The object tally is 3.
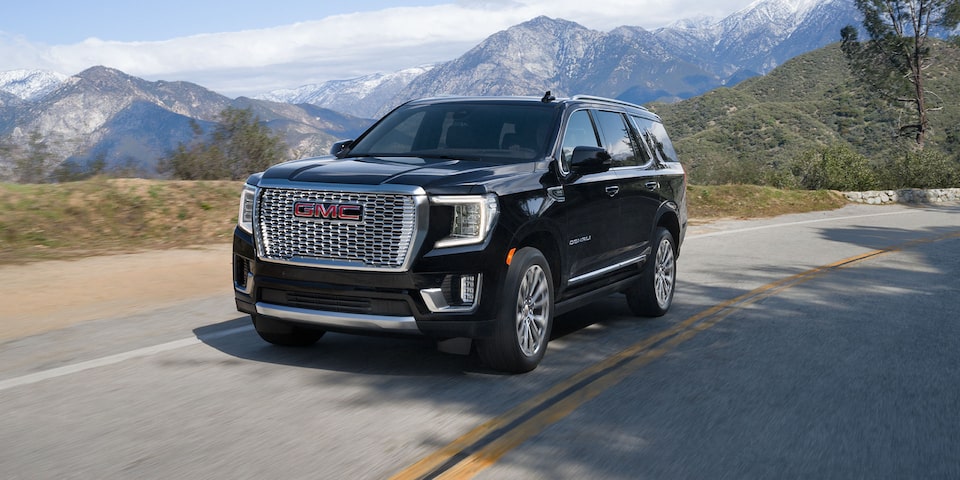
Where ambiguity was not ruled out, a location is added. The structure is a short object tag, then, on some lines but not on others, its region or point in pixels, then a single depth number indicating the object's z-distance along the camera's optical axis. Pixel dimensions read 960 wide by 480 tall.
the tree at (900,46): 42.66
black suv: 5.66
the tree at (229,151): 18.61
